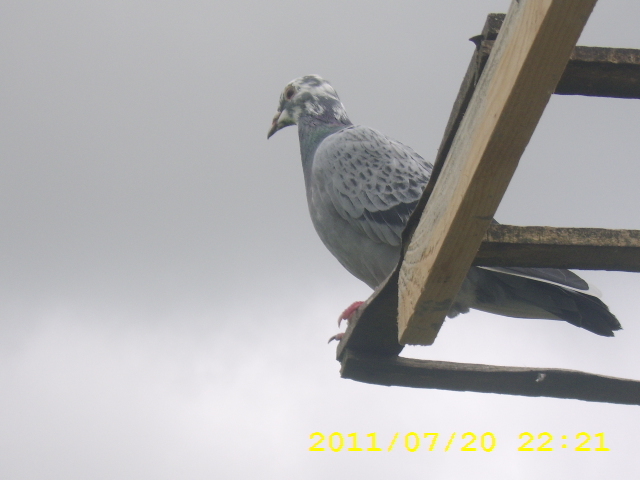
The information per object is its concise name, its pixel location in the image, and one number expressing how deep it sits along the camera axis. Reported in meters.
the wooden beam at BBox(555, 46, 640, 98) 5.74
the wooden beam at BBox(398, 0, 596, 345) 5.03
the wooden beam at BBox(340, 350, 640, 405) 9.13
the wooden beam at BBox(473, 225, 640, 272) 6.20
